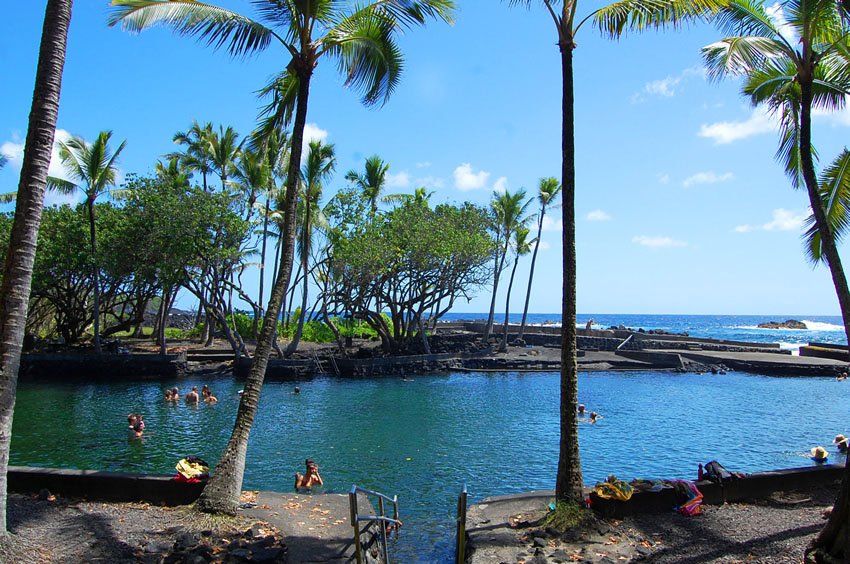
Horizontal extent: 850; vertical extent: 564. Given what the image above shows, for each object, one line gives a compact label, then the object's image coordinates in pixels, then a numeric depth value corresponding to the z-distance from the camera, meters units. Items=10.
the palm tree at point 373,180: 38.88
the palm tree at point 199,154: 35.96
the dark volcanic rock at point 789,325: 115.56
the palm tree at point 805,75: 8.48
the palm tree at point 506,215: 44.75
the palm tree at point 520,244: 46.44
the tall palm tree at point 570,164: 8.32
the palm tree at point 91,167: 27.53
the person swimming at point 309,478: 12.71
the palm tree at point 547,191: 45.31
